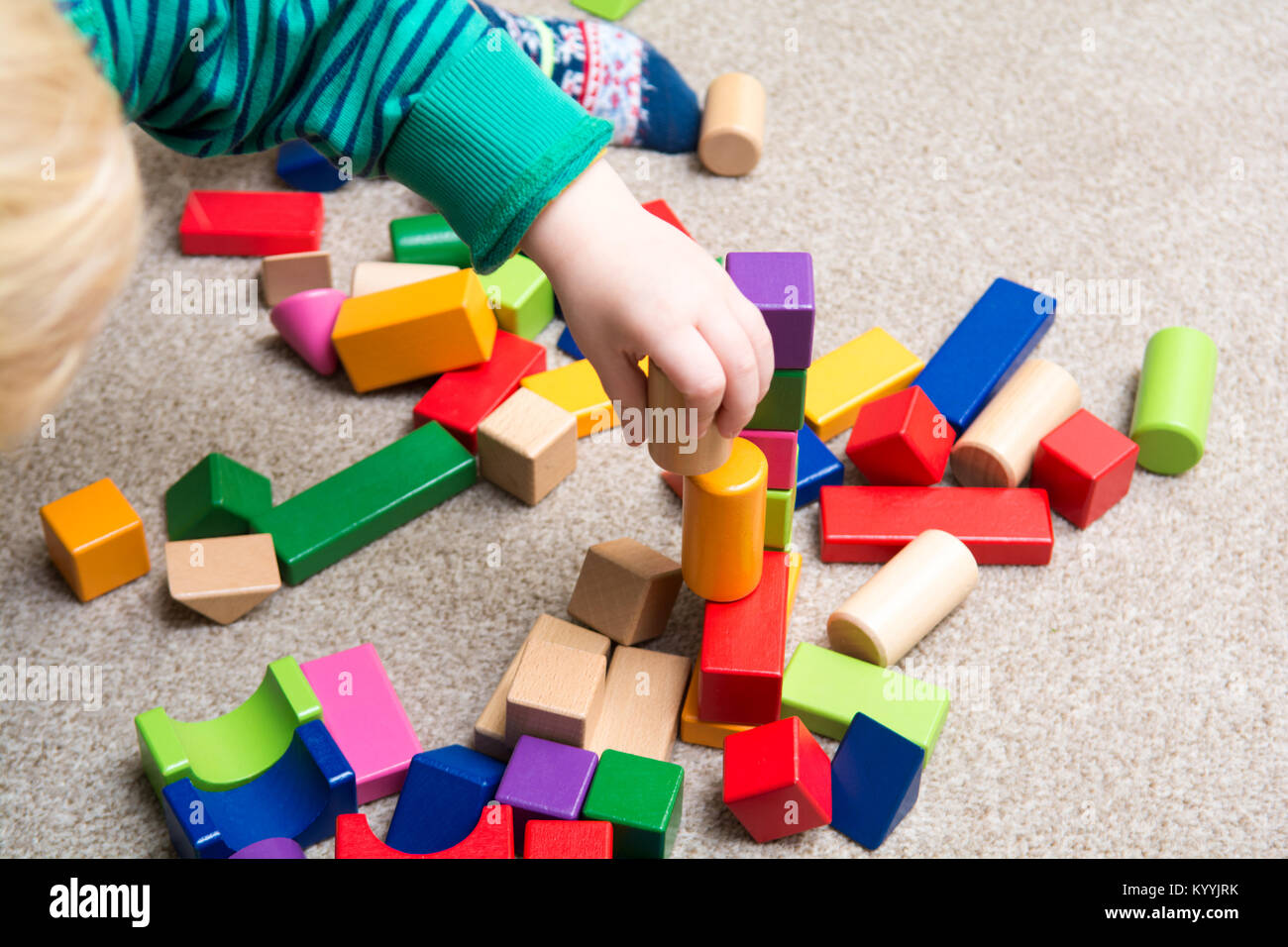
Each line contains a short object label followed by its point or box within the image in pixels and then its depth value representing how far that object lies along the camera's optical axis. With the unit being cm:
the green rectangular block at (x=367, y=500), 94
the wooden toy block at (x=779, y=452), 83
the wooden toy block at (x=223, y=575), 89
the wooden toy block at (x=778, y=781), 76
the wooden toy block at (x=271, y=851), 74
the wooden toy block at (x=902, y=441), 94
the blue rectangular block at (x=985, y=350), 101
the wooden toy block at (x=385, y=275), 110
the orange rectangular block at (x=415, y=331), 102
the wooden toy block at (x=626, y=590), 88
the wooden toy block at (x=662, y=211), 111
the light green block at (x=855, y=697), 83
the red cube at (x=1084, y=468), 94
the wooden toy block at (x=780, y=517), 85
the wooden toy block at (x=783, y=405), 81
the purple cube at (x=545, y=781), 77
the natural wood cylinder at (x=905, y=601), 86
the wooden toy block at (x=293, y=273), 110
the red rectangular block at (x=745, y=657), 80
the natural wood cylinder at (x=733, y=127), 122
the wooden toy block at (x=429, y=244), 114
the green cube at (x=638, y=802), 76
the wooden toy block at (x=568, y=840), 75
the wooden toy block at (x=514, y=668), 83
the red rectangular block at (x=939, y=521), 93
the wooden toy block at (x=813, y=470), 98
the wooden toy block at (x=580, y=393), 103
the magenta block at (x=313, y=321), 105
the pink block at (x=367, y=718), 81
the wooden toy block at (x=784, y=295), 77
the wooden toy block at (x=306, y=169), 123
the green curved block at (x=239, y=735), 79
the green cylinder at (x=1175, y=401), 98
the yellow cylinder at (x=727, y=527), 78
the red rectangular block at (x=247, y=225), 116
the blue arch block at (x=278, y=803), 76
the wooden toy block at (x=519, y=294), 107
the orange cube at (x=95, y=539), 90
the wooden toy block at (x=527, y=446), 96
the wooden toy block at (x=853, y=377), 102
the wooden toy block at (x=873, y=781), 77
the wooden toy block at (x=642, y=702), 83
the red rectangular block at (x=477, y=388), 101
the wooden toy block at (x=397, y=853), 74
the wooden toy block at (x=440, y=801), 78
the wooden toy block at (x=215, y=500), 93
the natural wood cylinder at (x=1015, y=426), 96
